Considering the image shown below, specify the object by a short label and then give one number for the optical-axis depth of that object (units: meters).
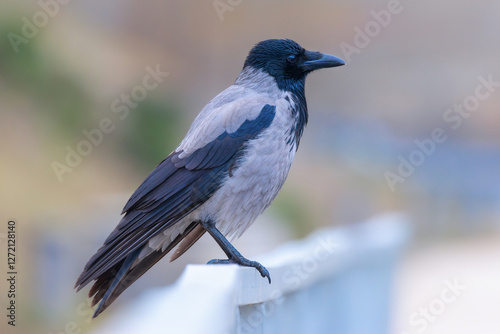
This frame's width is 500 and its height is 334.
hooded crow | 7.59
